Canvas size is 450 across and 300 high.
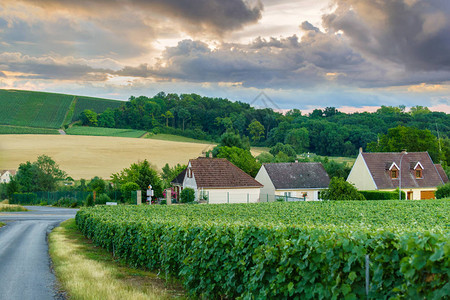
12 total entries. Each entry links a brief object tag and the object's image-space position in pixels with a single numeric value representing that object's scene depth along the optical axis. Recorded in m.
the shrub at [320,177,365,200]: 45.47
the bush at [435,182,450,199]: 48.85
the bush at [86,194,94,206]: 60.14
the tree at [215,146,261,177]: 72.25
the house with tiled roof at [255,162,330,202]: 61.62
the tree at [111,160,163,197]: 56.78
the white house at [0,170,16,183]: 94.48
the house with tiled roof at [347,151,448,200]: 57.66
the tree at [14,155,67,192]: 75.88
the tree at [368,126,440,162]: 77.31
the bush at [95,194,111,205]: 57.31
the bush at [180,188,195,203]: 51.56
